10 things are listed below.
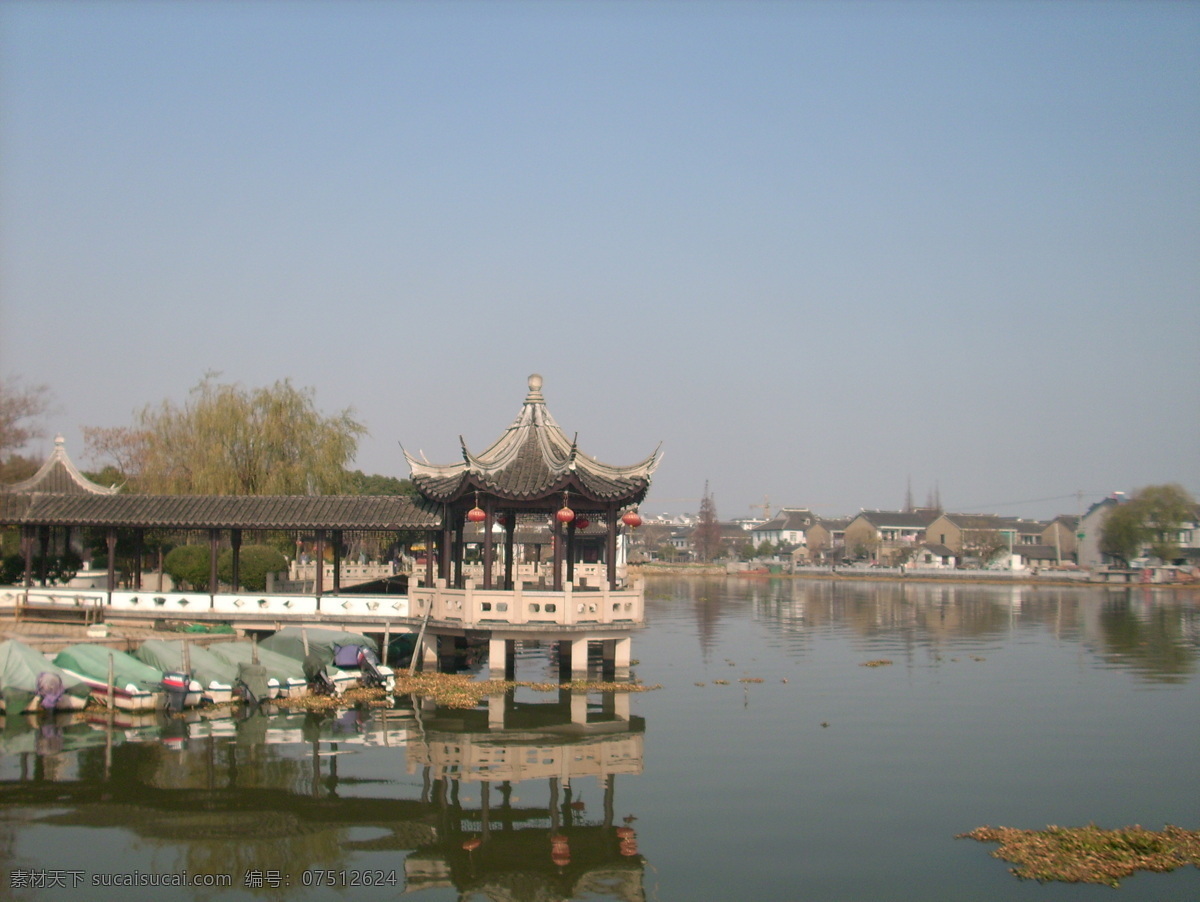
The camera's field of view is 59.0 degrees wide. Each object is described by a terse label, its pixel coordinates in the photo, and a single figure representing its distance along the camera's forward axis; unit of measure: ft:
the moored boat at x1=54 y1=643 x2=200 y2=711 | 62.23
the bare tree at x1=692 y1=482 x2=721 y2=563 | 415.03
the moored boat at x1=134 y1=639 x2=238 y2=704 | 64.69
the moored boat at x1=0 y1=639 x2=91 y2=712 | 60.29
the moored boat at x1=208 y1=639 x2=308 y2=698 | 67.31
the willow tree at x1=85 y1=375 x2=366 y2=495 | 120.67
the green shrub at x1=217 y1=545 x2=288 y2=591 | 97.60
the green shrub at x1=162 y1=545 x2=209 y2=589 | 98.07
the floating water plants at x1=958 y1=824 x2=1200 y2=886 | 37.68
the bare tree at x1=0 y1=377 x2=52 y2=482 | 121.47
